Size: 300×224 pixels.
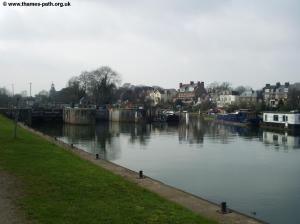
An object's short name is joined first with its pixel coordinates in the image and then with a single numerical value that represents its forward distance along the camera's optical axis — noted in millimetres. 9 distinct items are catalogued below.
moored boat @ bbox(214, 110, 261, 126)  78938
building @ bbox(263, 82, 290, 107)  134750
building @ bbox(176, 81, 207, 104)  171125
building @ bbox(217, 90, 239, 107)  148162
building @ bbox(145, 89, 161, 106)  172425
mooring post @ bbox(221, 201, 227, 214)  13359
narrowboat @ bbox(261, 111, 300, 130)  64875
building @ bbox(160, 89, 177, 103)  177175
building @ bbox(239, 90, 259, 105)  137775
